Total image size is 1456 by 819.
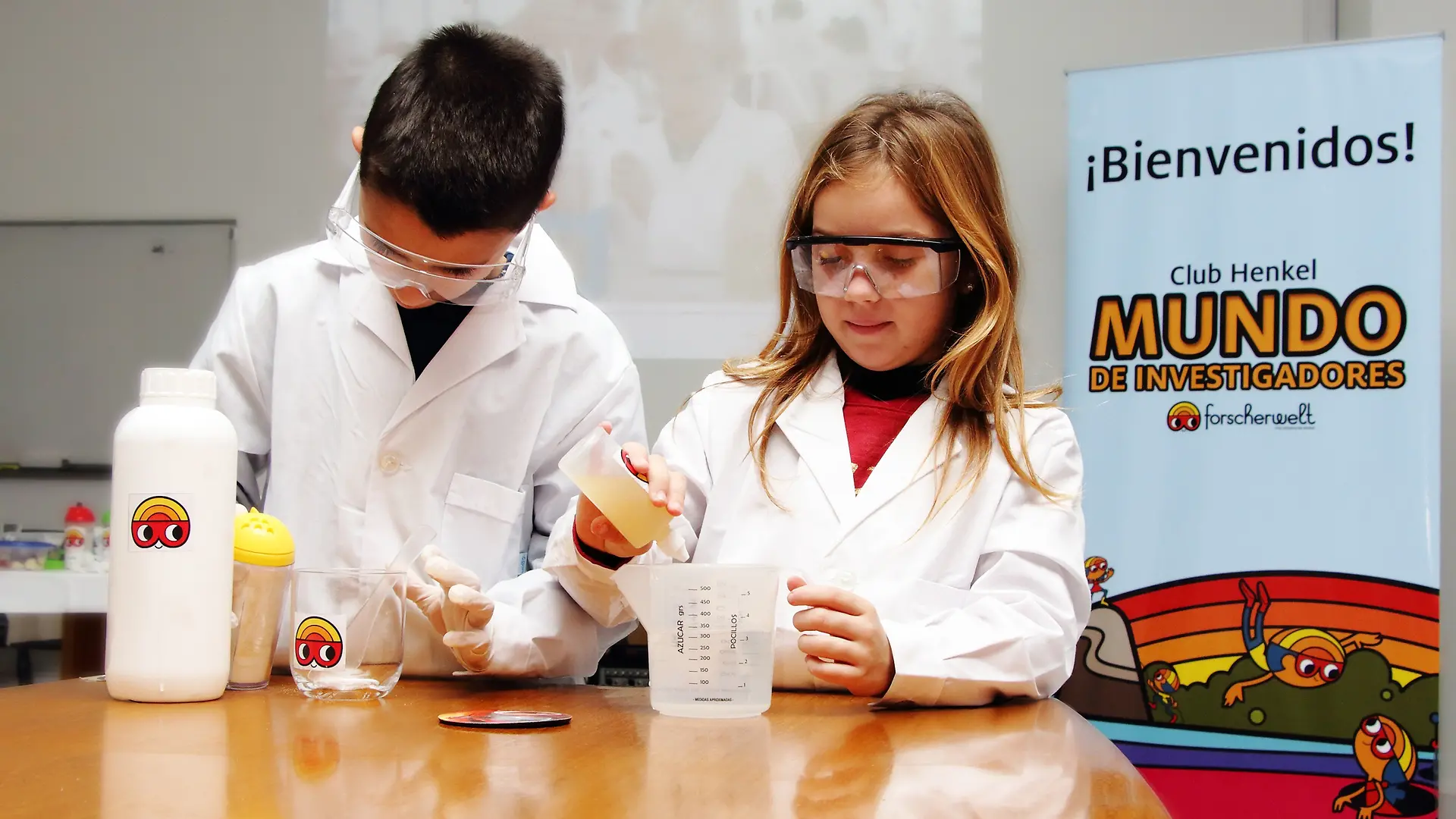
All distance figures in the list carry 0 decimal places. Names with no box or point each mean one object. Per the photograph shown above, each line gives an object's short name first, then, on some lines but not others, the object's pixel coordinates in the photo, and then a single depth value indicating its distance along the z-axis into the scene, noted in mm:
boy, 1396
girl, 1331
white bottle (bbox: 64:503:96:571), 3670
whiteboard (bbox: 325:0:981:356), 4062
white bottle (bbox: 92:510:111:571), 3646
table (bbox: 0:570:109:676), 3430
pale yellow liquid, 1195
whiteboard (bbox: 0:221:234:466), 4438
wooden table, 764
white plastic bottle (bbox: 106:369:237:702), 1124
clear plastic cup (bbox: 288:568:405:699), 1189
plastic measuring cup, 1136
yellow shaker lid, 1251
